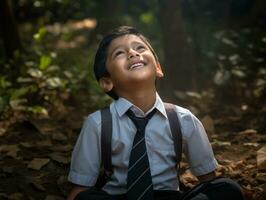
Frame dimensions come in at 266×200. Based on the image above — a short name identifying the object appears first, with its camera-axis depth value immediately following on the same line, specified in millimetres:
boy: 2902
